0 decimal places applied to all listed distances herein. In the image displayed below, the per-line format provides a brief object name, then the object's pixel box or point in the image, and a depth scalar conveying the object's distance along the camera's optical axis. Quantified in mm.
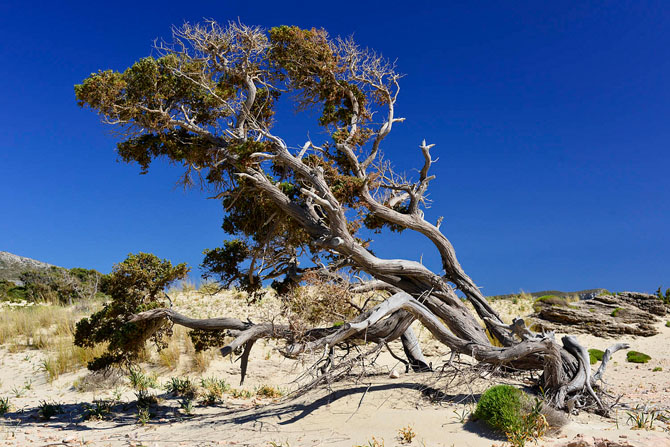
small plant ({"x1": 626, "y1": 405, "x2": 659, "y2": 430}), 7995
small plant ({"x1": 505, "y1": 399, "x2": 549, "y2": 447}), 7130
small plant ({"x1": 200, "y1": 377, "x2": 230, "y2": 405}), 12250
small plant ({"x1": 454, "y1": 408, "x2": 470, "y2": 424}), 8211
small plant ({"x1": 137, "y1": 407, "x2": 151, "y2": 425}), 10297
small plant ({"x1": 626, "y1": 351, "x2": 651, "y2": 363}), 16281
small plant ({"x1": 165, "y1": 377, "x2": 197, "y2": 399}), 12773
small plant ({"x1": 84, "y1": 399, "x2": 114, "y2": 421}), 10922
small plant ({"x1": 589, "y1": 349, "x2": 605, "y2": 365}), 15222
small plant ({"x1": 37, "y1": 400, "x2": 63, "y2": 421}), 11112
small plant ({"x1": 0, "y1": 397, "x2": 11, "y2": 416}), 11441
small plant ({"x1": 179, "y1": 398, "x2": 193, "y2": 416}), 11188
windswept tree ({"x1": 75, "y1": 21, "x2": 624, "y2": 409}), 11016
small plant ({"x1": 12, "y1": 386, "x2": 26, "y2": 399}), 13005
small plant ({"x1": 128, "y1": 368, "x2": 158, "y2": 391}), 13227
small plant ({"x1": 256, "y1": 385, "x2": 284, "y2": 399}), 12938
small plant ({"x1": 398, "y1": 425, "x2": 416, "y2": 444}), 7383
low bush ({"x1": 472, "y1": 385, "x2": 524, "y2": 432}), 7492
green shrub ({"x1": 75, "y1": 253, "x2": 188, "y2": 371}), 10859
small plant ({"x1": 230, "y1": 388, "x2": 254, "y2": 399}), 12898
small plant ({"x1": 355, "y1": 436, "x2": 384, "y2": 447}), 7066
